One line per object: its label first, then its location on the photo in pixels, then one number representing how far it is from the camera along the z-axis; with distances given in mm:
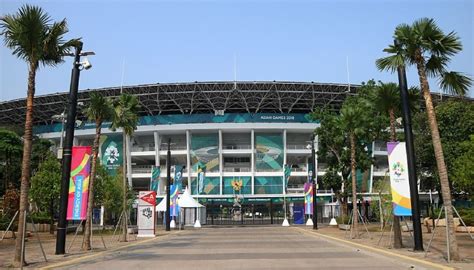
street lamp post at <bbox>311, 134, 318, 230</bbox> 43719
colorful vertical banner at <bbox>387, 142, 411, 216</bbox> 19078
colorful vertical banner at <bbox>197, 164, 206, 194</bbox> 72062
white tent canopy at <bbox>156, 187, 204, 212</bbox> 51566
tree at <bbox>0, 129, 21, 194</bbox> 56344
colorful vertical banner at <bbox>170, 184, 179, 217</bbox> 50875
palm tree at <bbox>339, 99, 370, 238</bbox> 29812
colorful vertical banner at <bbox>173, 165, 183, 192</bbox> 55750
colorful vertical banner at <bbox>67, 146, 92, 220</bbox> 20094
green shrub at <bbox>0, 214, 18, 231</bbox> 32688
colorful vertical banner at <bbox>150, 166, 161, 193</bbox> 54731
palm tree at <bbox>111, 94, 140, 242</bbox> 29719
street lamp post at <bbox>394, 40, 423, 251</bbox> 18203
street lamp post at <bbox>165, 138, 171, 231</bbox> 45062
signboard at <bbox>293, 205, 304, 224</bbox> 59344
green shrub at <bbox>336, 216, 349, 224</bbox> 43275
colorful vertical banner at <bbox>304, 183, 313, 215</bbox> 50281
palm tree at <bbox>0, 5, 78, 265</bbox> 15569
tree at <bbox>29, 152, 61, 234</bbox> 40531
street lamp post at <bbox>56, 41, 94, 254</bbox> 18750
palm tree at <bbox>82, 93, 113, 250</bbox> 24609
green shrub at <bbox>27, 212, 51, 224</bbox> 44912
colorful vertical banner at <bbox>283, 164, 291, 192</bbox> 61438
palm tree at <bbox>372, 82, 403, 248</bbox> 20680
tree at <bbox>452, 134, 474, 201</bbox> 25375
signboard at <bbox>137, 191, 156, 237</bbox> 33656
